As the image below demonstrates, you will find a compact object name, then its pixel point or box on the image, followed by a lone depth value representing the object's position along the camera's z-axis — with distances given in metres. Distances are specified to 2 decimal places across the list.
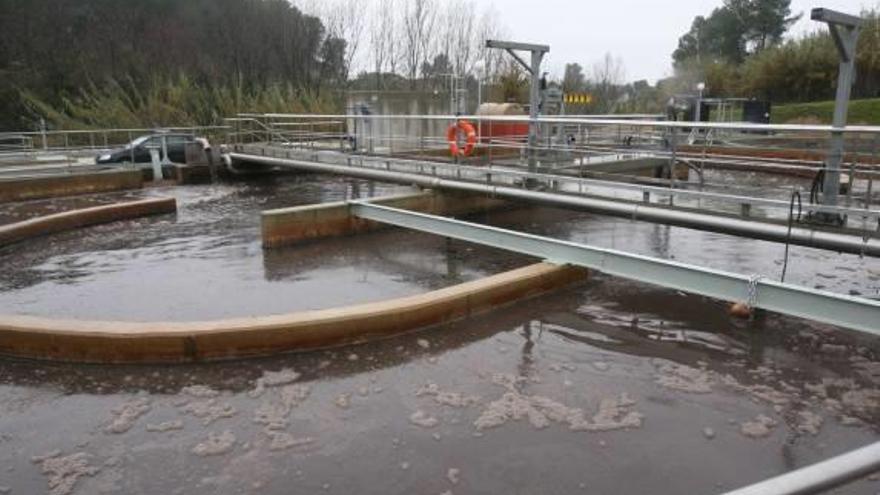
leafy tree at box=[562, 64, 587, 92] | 46.53
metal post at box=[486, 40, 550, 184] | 10.27
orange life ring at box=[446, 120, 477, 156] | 11.59
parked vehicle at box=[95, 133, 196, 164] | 20.36
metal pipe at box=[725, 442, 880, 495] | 1.48
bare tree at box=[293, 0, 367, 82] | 50.47
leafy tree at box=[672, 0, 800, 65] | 52.91
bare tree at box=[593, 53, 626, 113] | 42.05
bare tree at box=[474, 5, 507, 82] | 39.22
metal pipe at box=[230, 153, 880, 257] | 6.56
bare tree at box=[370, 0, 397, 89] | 50.94
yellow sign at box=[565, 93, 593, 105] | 20.97
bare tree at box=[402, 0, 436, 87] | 50.38
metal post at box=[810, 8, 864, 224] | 6.63
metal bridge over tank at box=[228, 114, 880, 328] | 6.28
